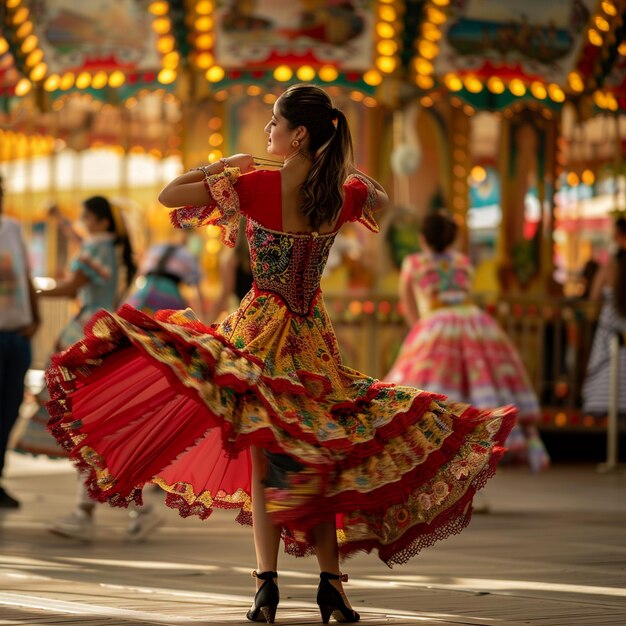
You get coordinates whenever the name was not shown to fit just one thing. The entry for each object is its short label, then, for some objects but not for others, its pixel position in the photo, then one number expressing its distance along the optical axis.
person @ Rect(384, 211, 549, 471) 16.73
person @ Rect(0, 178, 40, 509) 15.99
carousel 23.10
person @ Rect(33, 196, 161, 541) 15.54
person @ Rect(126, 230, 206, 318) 17.73
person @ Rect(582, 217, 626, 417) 22.81
